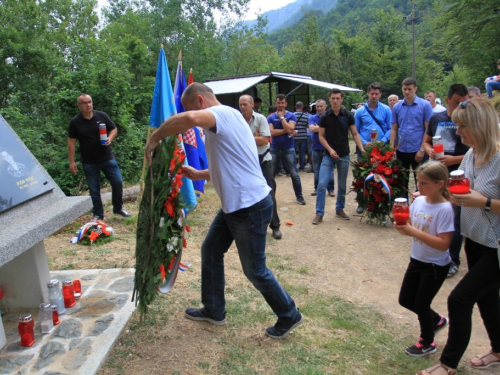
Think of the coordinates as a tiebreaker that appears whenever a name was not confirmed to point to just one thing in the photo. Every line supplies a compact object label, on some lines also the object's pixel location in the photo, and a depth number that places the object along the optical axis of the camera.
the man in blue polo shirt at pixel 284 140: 7.90
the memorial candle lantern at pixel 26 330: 3.16
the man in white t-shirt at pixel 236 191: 2.83
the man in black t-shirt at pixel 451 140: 4.62
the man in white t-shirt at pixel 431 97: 9.54
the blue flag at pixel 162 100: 5.20
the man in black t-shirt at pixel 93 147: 6.27
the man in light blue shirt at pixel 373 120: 7.40
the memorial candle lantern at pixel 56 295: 3.51
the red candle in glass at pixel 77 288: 3.98
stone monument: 3.33
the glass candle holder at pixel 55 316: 3.48
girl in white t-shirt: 2.88
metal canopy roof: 12.61
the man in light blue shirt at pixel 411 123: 6.24
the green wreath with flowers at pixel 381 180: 6.45
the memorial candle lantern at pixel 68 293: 3.77
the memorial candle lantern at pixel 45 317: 3.34
